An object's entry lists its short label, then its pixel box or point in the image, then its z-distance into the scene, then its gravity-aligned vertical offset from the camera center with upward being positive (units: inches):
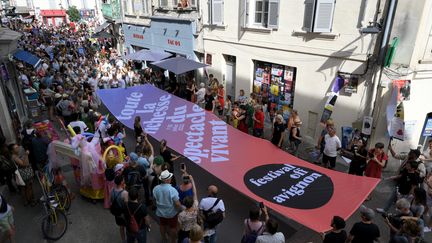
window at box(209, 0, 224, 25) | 493.4 -12.3
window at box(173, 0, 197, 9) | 575.6 -1.1
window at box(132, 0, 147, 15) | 742.7 -8.4
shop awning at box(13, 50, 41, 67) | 481.7 -82.5
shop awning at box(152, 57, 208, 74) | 491.3 -97.8
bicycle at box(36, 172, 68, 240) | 235.8 -162.3
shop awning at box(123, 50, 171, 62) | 615.0 -103.5
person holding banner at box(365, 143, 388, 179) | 260.1 -128.5
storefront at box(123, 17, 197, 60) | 599.2 -70.9
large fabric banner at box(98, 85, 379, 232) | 209.3 -133.3
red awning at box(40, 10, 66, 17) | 2362.7 -71.2
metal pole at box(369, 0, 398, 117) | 294.4 -29.9
